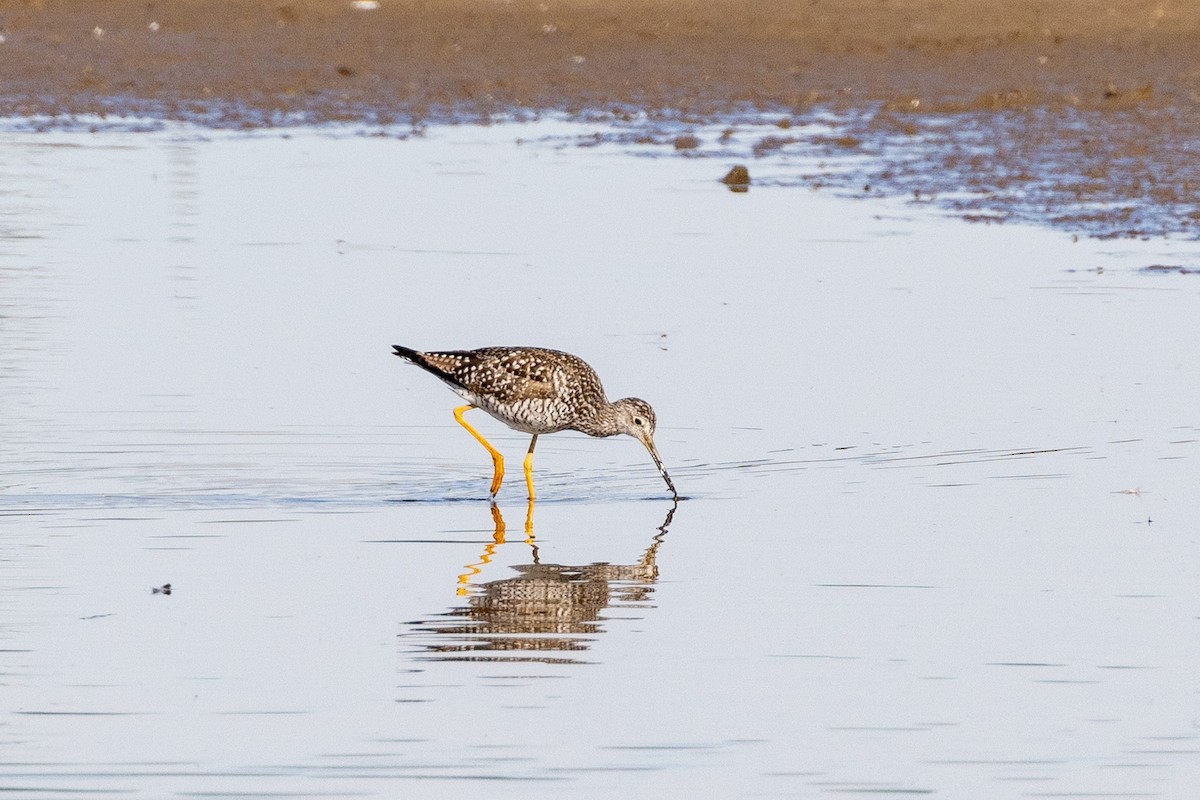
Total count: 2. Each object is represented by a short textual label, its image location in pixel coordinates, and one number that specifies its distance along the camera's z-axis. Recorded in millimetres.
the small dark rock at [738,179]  35062
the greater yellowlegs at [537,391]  19172
